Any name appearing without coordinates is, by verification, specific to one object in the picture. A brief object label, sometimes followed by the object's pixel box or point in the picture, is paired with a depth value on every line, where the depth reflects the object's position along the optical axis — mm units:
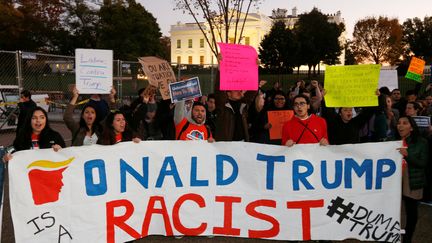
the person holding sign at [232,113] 4859
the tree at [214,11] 20517
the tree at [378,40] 55031
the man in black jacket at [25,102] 7988
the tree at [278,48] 35438
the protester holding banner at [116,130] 4203
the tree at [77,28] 46781
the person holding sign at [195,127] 4695
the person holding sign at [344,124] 4668
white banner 3979
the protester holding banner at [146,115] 6297
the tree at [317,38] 41531
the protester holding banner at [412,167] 4035
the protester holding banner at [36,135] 4105
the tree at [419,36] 50156
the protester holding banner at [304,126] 4238
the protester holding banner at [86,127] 4445
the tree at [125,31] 42969
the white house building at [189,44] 100000
